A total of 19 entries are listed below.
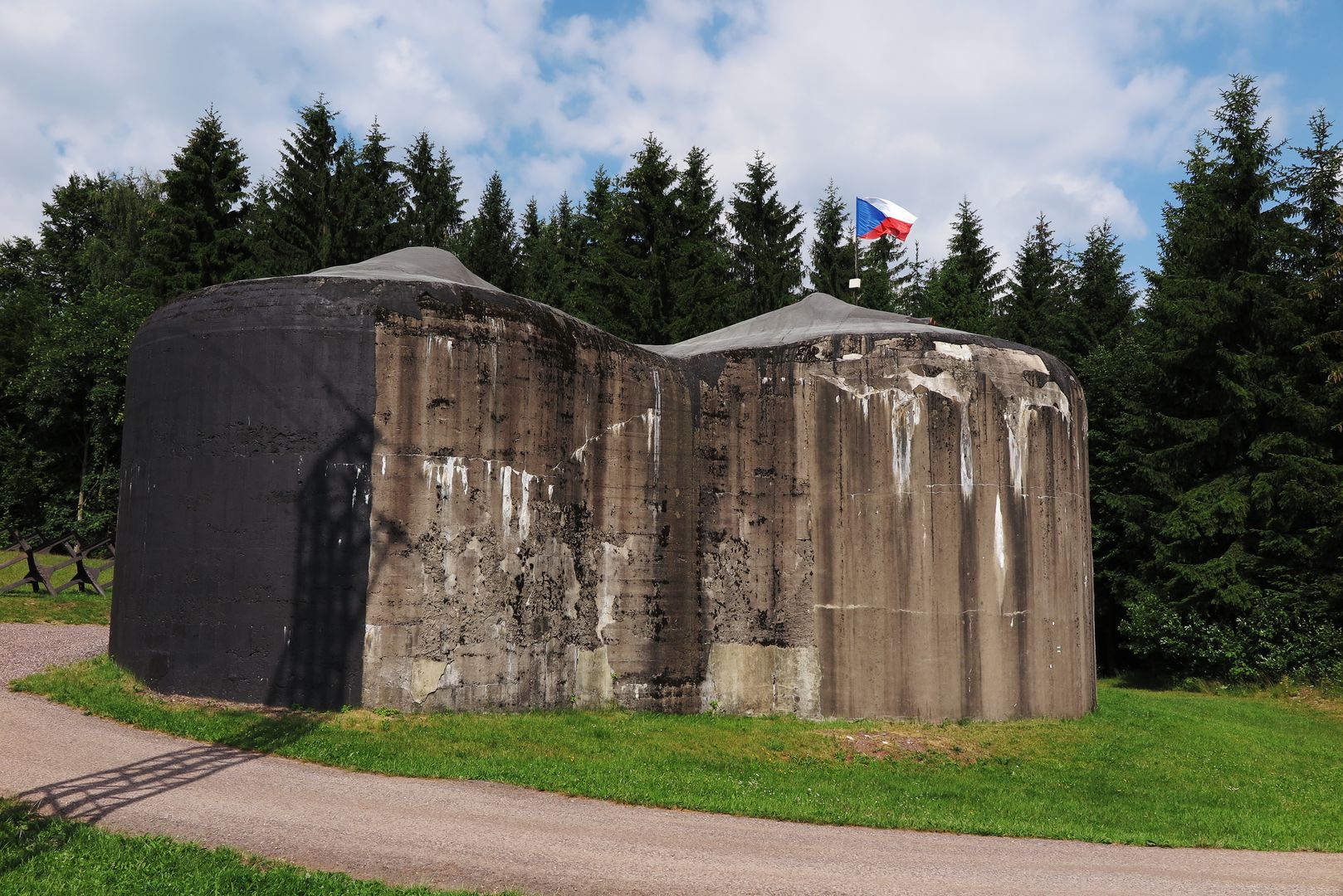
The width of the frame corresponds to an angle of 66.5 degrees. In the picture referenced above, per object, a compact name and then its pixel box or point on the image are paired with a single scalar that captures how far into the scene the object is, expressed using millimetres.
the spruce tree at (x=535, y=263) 43947
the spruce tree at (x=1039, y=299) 41553
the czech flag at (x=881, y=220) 21559
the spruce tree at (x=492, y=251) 41312
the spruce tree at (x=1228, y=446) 26844
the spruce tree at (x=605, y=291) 36500
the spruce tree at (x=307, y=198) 36531
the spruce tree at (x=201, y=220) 38281
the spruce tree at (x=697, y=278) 36250
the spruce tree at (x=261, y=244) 36219
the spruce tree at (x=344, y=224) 36906
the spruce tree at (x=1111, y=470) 31953
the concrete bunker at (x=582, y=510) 13172
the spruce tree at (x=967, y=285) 45000
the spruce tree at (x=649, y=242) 36312
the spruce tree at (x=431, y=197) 42969
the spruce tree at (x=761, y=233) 45562
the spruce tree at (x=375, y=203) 37531
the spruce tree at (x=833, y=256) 46344
